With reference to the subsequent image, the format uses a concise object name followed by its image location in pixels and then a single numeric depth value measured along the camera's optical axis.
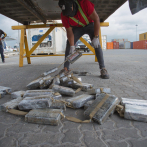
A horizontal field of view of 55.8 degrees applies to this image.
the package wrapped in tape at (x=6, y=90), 2.43
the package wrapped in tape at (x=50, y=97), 1.78
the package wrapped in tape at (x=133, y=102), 1.69
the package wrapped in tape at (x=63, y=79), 2.75
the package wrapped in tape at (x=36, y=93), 2.02
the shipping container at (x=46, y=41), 12.95
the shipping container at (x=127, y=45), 49.81
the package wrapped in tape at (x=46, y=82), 2.64
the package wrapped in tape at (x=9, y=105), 1.77
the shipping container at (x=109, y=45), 49.71
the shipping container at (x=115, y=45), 51.25
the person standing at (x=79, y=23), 2.70
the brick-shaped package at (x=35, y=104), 1.67
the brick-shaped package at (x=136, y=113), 1.46
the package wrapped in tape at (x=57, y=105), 1.71
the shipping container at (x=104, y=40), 34.06
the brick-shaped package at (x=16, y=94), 2.19
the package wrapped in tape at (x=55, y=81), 2.61
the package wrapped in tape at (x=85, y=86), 2.47
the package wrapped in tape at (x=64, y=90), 2.23
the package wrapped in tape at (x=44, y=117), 1.43
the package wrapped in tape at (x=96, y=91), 2.08
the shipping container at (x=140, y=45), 32.69
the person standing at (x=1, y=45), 8.40
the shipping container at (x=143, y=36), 44.12
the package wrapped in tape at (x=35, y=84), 2.55
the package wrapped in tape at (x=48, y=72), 3.12
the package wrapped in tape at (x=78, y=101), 1.80
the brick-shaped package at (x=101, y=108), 1.46
